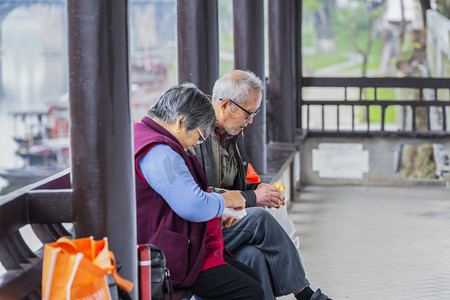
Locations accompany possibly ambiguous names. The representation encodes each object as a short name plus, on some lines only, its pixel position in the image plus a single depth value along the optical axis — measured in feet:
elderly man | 22.17
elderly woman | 17.85
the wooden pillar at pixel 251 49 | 37.66
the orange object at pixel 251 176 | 25.62
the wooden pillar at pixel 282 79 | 48.68
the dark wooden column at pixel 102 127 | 16.08
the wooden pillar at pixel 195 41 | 29.56
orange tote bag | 14.03
